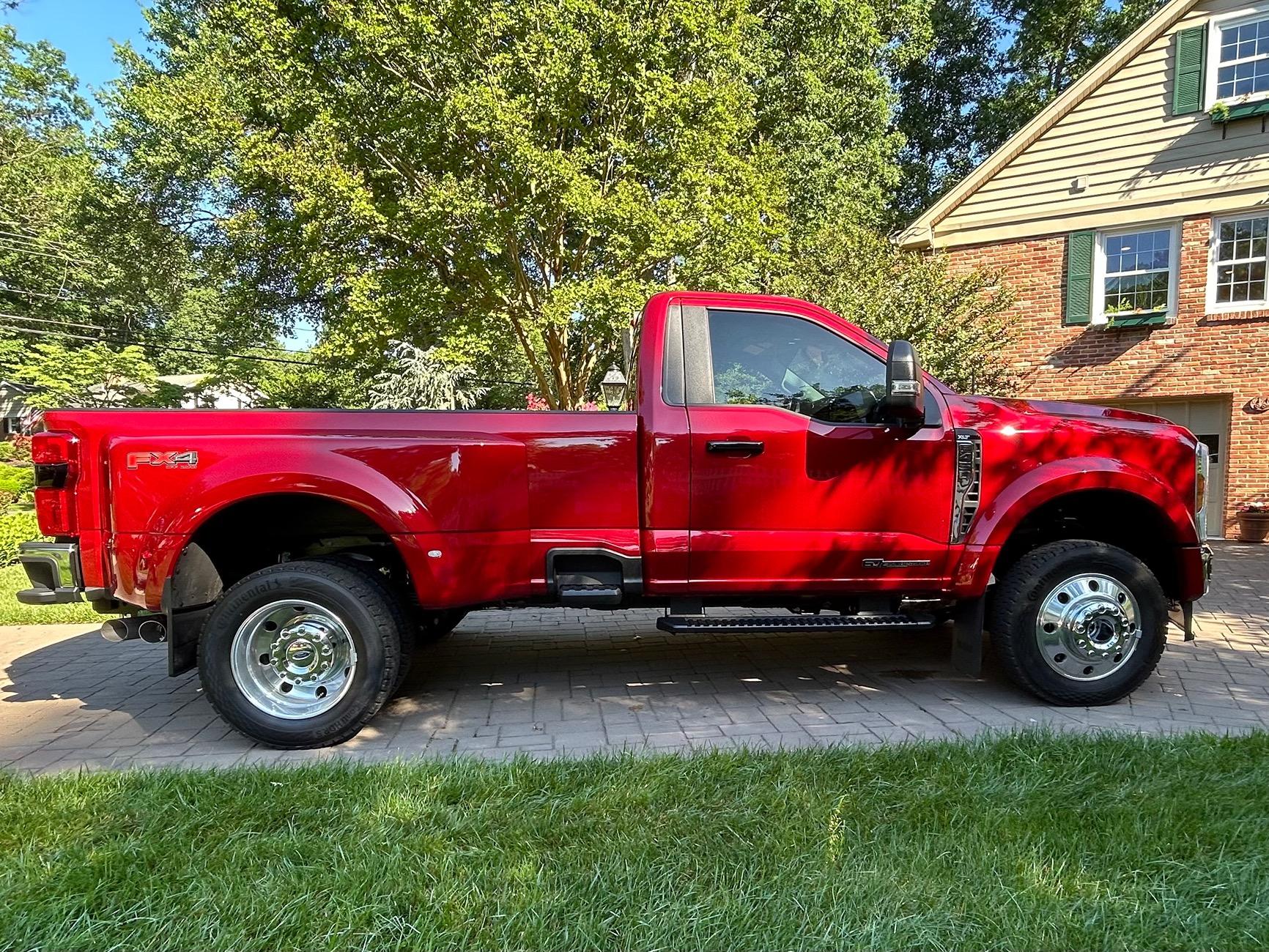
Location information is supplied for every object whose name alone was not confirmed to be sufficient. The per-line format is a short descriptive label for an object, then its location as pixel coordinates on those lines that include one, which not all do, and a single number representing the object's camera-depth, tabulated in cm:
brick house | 1008
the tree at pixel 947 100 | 2034
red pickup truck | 334
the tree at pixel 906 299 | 922
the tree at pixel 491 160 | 927
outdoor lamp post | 490
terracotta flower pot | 991
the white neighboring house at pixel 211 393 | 2192
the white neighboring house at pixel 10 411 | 2863
